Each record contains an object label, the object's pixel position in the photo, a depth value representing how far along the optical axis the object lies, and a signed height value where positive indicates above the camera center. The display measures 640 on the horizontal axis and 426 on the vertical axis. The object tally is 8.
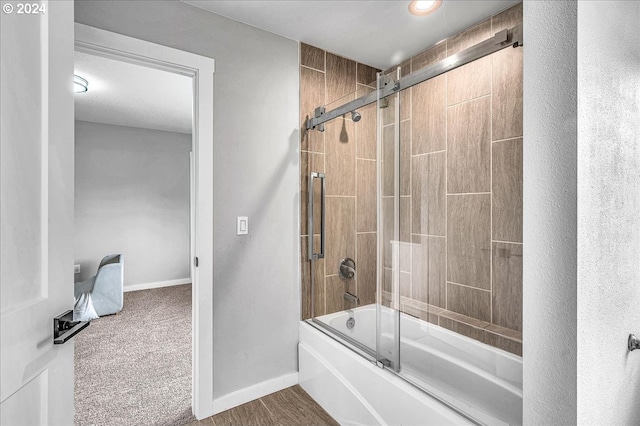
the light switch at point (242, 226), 2.07 -0.10
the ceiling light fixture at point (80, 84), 3.10 +1.24
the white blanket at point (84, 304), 3.44 -1.04
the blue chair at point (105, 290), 3.71 -0.95
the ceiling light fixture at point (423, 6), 1.83 +1.19
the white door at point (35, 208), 0.73 +0.00
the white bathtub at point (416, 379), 1.33 -0.81
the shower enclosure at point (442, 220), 1.56 -0.05
